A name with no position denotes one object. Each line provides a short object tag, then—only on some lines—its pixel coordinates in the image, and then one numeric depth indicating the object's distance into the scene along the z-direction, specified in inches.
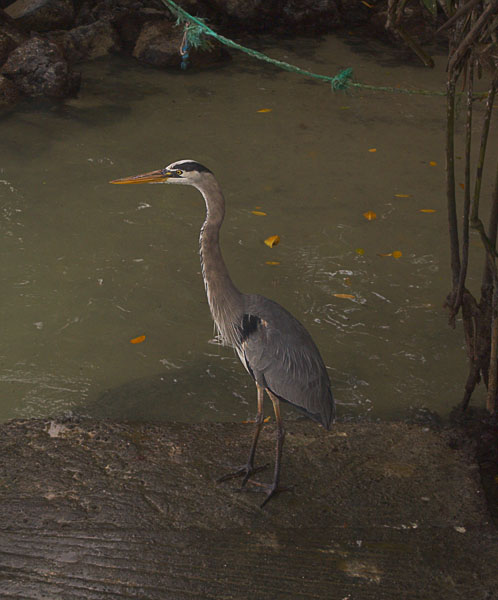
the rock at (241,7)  729.6
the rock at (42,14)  669.3
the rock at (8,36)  589.9
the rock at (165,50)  642.2
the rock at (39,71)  564.7
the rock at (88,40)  649.0
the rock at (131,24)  689.6
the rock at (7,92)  549.6
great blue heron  243.1
